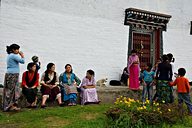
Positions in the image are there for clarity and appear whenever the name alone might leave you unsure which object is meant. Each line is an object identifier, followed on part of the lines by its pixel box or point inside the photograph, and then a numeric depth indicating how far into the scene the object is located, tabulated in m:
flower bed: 5.34
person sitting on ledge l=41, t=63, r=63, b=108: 7.23
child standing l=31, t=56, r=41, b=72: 7.98
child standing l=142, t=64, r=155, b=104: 8.55
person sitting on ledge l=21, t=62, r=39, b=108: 7.00
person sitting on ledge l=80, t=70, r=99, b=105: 7.87
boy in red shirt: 7.25
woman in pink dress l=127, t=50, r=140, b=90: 9.28
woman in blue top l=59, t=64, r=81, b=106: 7.59
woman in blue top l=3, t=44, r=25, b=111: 6.74
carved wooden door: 11.35
